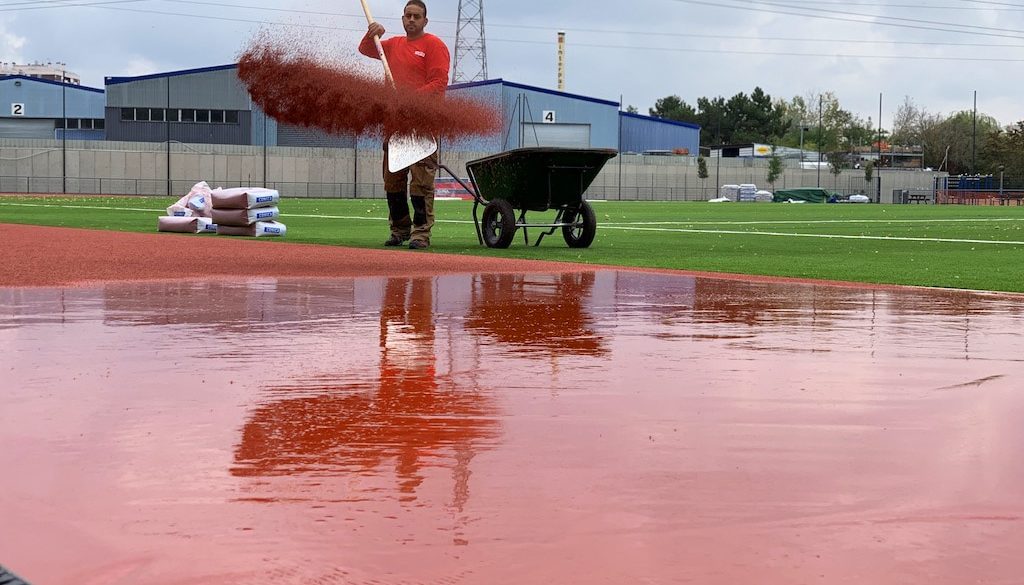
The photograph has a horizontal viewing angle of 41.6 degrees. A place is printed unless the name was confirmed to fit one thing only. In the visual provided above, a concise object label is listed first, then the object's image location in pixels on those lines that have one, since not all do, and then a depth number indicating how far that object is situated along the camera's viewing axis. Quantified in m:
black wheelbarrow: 17.84
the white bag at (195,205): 23.48
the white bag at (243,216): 22.11
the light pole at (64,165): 69.24
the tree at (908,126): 164.12
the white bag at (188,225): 23.00
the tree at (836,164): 102.88
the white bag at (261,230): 22.09
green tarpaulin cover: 93.00
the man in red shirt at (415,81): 14.84
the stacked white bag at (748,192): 88.94
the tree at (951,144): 145.00
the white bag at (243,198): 22.06
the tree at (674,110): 167.25
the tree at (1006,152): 115.00
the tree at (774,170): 99.41
